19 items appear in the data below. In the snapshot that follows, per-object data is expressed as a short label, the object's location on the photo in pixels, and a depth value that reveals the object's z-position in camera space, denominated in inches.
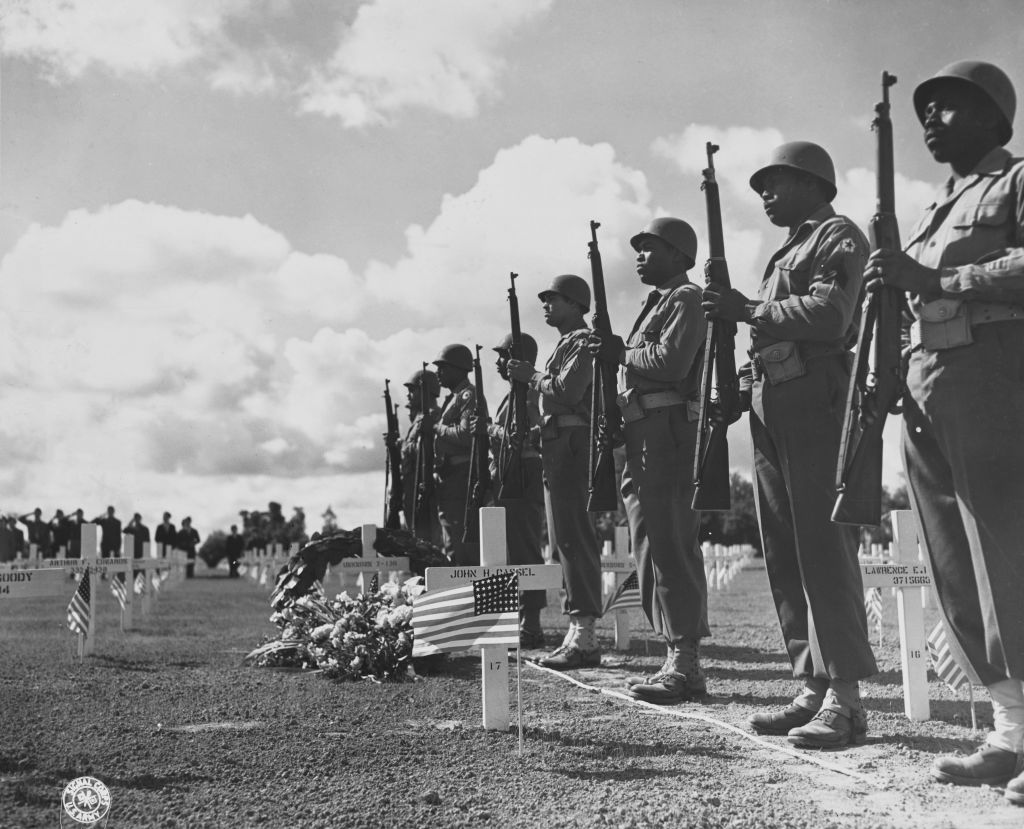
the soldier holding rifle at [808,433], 186.4
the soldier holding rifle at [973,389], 145.3
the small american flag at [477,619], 201.6
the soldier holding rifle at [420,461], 500.4
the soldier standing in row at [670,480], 244.8
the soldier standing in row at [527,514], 370.6
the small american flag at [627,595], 344.8
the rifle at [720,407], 205.3
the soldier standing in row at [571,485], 320.2
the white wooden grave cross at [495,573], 212.1
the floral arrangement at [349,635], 314.7
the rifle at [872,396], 156.7
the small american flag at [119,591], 526.0
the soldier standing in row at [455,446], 431.2
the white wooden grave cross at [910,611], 213.2
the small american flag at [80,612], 388.5
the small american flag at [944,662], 193.6
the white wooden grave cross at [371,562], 369.7
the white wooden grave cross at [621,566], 381.4
